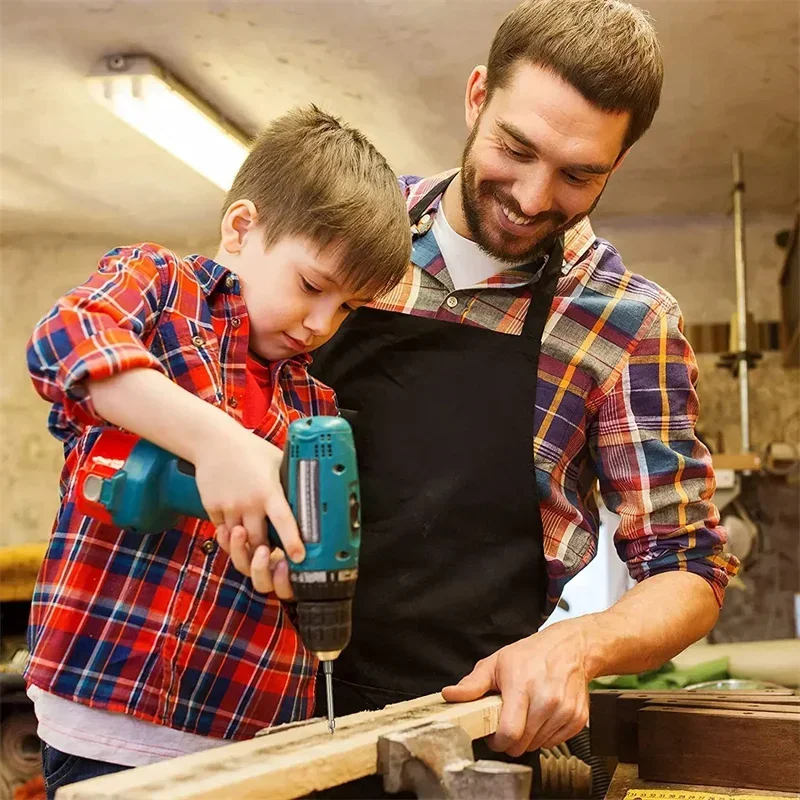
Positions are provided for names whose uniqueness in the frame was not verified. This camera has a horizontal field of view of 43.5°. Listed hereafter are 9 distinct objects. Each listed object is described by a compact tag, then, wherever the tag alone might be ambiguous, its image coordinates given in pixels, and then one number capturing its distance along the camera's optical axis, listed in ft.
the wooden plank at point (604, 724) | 5.89
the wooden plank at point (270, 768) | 2.79
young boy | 3.55
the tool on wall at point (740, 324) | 15.33
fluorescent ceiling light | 13.00
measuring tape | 4.92
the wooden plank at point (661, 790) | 5.00
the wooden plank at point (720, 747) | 5.04
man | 5.33
